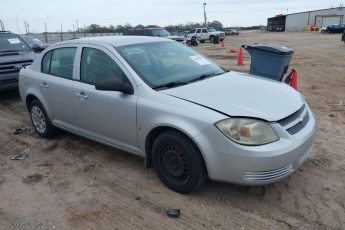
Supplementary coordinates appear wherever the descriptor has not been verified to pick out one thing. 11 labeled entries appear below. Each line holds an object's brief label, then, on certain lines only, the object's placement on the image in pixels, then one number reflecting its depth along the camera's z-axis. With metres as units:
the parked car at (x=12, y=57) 8.51
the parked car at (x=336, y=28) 52.66
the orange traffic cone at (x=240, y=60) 15.49
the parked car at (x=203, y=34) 40.38
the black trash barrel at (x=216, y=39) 37.17
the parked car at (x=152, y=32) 22.50
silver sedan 3.35
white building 75.61
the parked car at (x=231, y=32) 72.31
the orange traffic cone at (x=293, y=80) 7.03
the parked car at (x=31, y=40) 15.25
